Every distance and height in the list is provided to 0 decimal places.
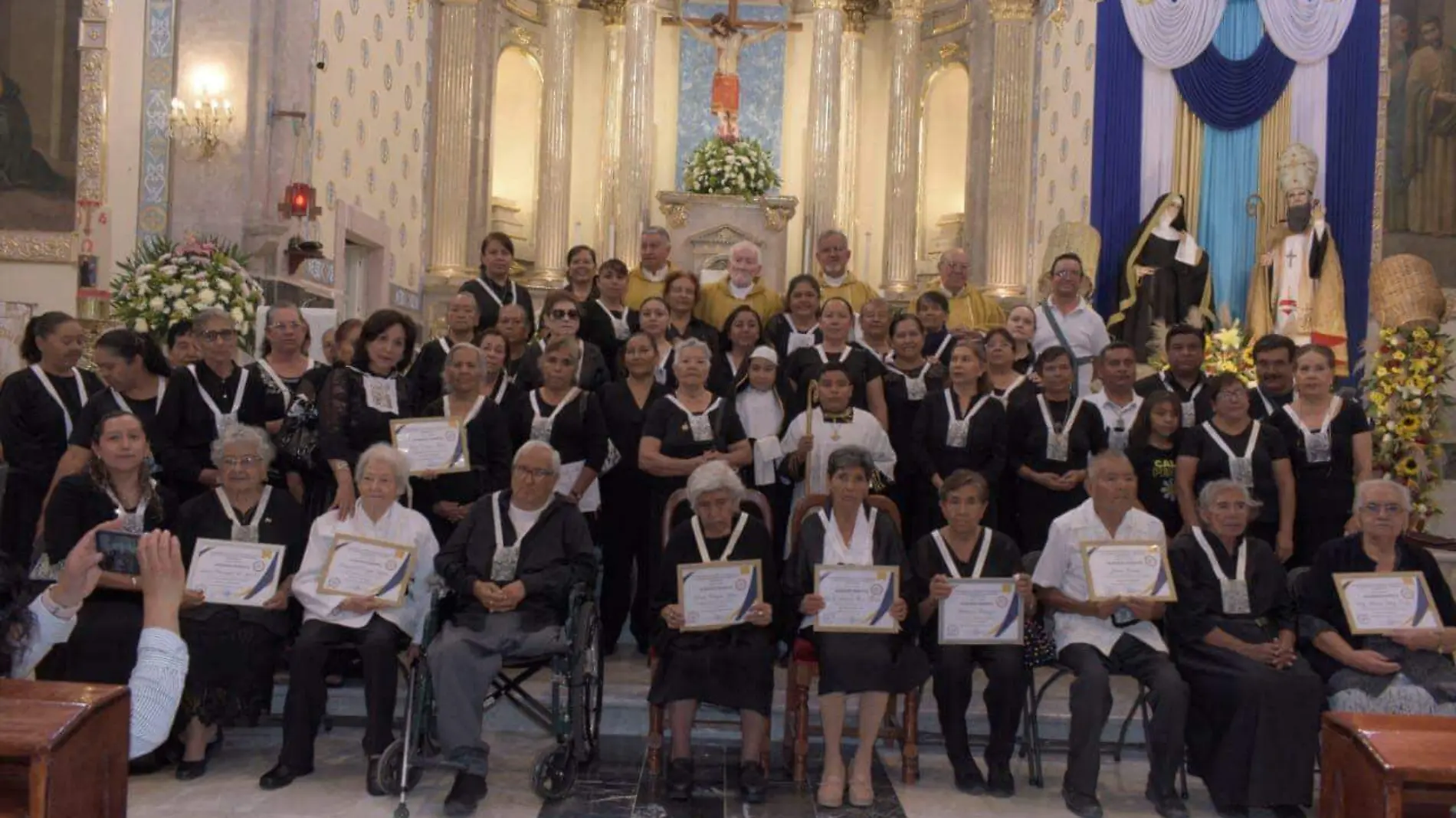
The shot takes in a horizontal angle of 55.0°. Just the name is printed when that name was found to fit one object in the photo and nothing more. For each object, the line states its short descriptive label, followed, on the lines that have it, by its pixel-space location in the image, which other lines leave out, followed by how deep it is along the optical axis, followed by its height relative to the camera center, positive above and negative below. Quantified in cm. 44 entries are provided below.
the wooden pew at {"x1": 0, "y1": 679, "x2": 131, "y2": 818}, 301 -78
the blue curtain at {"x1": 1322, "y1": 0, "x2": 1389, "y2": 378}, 1246 +273
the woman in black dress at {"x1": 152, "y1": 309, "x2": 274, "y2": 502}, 658 -2
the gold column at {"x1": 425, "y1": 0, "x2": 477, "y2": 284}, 1598 +311
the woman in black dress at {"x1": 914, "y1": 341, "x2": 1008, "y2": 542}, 717 +0
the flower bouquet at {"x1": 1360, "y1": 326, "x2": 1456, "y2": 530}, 944 +29
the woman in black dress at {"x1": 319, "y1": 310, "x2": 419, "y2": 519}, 654 +7
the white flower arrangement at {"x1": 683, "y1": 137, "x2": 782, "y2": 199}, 1698 +306
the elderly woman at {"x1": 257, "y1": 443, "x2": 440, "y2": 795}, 575 -90
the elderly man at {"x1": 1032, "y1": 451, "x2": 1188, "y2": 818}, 578 -89
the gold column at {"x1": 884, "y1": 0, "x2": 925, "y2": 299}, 1764 +360
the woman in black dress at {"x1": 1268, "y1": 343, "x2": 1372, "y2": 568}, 702 -3
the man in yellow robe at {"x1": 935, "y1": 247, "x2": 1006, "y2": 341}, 892 +88
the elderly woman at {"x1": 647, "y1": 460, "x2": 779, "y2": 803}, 586 -96
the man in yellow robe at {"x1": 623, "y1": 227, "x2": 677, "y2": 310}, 874 +96
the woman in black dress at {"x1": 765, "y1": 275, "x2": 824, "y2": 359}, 807 +59
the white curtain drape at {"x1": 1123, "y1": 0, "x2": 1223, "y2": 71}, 1351 +401
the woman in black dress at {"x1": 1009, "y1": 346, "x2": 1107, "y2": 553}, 714 -6
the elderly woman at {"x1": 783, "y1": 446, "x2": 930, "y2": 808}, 586 -91
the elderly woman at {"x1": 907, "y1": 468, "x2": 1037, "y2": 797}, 596 -88
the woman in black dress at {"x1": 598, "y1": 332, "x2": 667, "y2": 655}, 729 -46
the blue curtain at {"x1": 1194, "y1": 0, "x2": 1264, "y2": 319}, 1322 +246
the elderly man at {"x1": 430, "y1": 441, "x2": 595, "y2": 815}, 561 -71
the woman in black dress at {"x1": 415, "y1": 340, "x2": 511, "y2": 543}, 680 -19
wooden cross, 1780 +519
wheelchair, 557 -122
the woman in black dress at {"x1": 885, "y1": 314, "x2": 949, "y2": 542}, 752 +19
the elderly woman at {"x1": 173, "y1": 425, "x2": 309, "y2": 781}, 582 -90
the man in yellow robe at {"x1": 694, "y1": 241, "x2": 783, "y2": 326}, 854 +79
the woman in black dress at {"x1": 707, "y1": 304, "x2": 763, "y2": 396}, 759 +46
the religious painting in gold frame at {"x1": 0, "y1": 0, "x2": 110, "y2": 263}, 995 +204
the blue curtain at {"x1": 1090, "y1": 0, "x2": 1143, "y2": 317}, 1373 +292
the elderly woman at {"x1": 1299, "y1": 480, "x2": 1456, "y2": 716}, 579 -82
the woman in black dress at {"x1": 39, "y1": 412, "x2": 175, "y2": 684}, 576 -53
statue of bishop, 1227 +149
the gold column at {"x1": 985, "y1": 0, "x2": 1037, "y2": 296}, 1557 +317
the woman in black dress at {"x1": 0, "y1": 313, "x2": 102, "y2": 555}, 690 -12
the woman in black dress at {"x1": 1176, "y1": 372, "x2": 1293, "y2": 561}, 683 -9
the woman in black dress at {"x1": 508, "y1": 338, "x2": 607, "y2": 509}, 698 -3
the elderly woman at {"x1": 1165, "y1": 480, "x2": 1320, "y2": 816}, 575 -96
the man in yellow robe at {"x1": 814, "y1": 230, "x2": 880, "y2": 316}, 867 +98
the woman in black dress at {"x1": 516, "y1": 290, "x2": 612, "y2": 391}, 741 +36
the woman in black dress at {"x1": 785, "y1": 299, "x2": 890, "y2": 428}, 750 +33
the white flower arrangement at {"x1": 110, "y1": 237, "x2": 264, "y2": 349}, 828 +68
